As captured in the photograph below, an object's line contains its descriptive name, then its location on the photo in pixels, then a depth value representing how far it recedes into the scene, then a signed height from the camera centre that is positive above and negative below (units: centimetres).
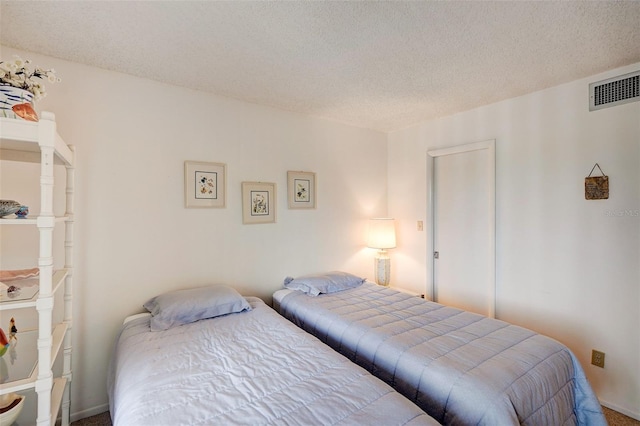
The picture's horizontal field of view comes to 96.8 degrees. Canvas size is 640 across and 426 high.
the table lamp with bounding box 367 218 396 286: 331 -32
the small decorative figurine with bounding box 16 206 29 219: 129 +1
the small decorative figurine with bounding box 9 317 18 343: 146 -62
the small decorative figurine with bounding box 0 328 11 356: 131 -61
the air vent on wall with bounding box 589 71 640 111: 197 +88
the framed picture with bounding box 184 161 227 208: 232 +25
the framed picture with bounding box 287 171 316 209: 290 +25
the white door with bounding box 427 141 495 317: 274 -13
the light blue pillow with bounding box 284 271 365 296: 261 -66
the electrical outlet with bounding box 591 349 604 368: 210 -108
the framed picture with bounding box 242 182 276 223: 260 +11
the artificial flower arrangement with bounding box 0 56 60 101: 124 +62
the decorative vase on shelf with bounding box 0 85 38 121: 121 +48
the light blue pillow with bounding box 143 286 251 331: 189 -65
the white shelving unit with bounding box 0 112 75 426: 117 -16
